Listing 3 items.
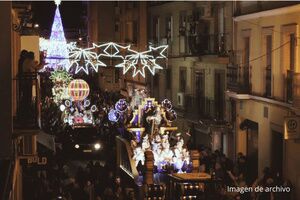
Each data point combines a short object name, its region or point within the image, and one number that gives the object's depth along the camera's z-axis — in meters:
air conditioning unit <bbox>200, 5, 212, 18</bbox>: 29.67
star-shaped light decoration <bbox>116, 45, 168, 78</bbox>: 31.69
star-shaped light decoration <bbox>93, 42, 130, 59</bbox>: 44.09
